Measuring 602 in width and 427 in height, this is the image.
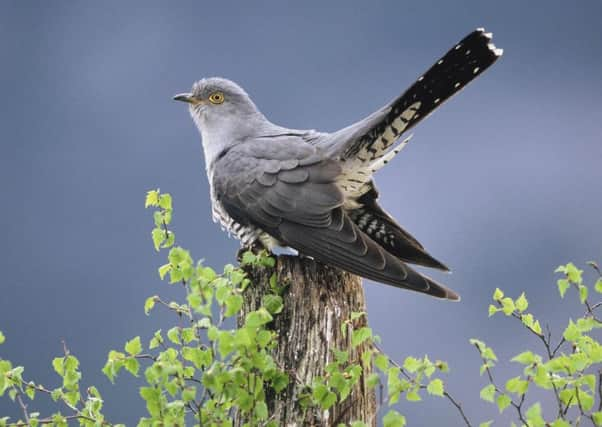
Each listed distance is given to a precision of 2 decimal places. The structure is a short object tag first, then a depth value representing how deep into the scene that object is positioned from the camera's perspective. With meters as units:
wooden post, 7.19
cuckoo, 8.41
